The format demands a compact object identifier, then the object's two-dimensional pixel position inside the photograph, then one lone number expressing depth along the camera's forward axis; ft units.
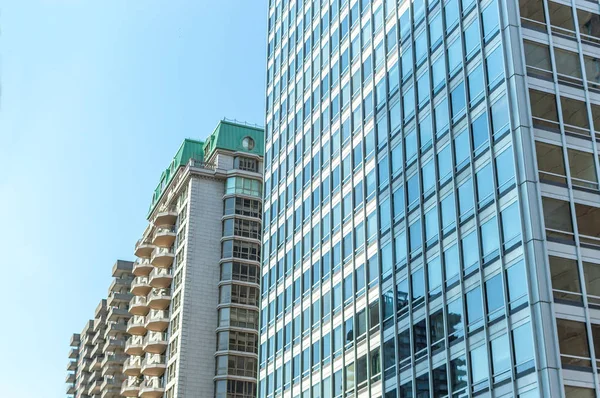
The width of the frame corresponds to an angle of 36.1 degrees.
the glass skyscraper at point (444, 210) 131.85
